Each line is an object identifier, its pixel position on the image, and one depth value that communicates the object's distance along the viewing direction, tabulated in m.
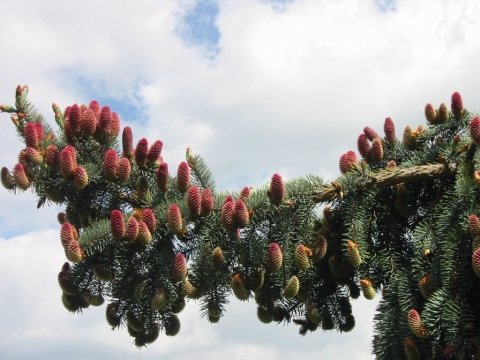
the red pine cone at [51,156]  2.52
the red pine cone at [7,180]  2.56
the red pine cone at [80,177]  2.38
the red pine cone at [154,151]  2.59
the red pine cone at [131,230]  2.25
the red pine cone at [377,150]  2.81
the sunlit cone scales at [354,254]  2.42
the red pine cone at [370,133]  2.92
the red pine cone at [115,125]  2.69
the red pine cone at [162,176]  2.52
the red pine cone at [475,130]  2.38
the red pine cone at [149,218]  2.33
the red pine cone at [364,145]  2.85
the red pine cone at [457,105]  2.91
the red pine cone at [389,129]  2.98
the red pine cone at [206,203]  2.39
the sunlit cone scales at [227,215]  2.36
